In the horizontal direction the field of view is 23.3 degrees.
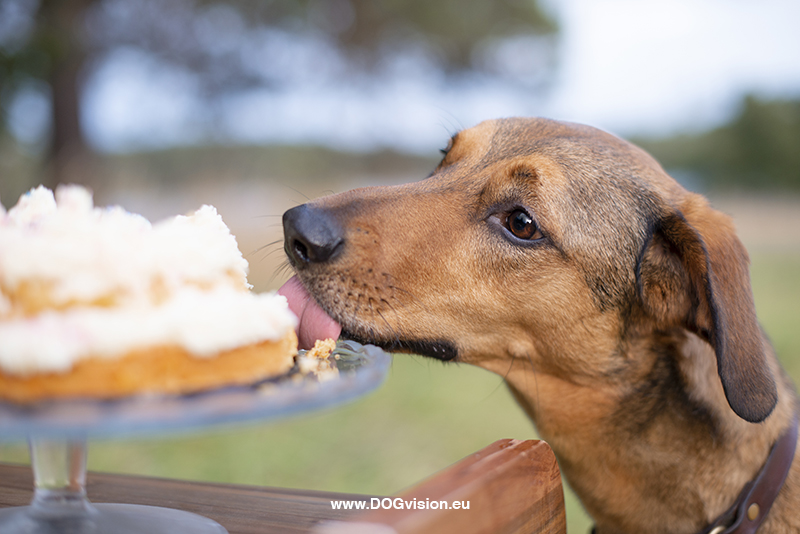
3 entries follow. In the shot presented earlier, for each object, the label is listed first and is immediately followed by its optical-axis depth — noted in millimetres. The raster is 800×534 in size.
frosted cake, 621
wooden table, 594
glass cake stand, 539
